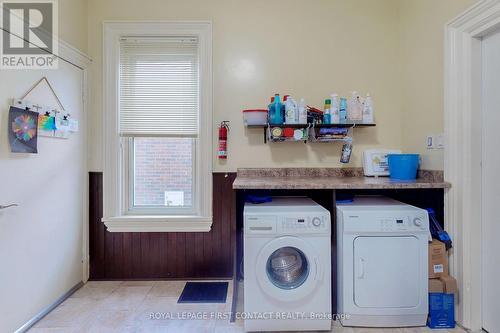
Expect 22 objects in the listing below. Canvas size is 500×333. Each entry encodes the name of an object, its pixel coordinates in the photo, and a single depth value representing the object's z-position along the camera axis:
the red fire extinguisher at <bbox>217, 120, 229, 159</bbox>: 2.44
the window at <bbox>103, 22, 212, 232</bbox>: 2.47
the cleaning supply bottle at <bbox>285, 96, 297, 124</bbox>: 2.28
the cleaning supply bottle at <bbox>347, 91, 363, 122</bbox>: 2.35
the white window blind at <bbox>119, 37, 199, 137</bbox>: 2.50
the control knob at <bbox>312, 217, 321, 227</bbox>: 1.74
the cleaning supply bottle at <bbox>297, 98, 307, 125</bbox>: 2.29
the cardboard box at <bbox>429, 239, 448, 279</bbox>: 1.84
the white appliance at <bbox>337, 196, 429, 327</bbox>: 1.75
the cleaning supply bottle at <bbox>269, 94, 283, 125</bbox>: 2.28
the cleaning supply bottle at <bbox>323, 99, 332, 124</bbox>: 2.32
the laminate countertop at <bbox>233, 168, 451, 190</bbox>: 1.83
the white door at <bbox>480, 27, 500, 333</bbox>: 1.67
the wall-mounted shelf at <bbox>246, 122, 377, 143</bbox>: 2.33
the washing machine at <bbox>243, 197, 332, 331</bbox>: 1.72
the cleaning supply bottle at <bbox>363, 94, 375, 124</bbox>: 2.35
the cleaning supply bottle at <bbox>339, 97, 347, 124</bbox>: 2.32
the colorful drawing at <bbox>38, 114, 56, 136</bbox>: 1.90
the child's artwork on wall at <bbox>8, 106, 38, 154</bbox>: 1.67
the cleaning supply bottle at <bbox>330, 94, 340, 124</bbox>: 2.31
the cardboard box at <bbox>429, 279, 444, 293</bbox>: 1.81
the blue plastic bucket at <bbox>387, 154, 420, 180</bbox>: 2.14
